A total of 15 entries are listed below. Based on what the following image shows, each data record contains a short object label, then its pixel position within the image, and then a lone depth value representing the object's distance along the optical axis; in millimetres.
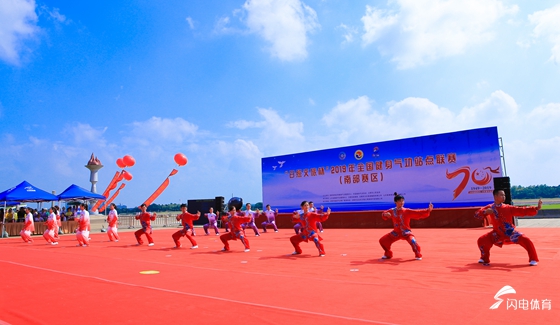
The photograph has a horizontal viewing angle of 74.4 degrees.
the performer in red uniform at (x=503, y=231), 6309
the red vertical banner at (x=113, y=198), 35969
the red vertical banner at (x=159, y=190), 30189
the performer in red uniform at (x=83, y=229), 12781
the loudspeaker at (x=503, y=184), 15496
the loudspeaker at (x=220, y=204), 25094
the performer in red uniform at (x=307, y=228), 8656
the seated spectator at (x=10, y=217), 19884
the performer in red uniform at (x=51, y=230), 13750
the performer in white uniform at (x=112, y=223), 14508
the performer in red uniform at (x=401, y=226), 7458
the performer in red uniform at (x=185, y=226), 11311
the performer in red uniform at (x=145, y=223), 12430
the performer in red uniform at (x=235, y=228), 9930
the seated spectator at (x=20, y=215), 20406
